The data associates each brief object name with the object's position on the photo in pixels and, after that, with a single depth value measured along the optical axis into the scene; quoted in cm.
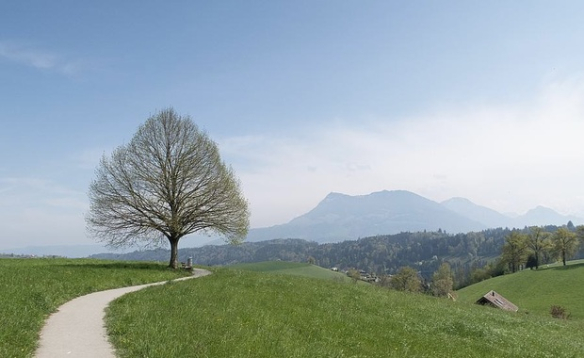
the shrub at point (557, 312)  6910
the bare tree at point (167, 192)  3791
